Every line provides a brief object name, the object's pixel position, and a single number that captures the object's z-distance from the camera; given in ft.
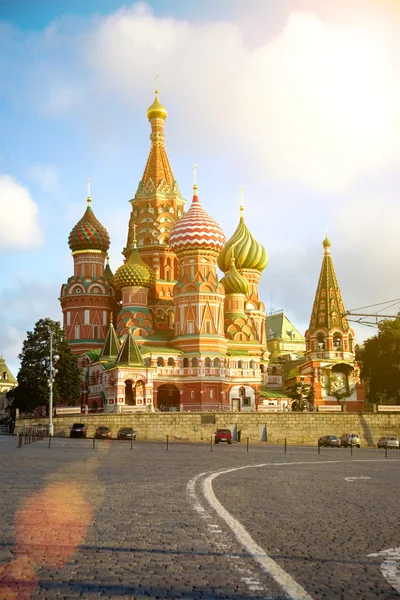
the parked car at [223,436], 182.60
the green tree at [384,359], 250.78
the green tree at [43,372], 224.53
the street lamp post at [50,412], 181.37
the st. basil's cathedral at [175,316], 253.65
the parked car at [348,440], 192.34
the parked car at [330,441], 190.29
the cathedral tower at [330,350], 288.30
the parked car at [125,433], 188.53
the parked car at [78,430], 195.96
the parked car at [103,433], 192.75
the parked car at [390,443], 191.62
